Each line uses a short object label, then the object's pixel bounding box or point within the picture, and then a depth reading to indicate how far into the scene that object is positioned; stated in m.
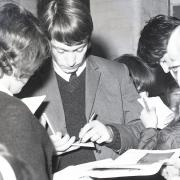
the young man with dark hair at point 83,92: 2.04
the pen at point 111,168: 1.65
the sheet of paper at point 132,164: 1.61
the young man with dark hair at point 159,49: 2.44
